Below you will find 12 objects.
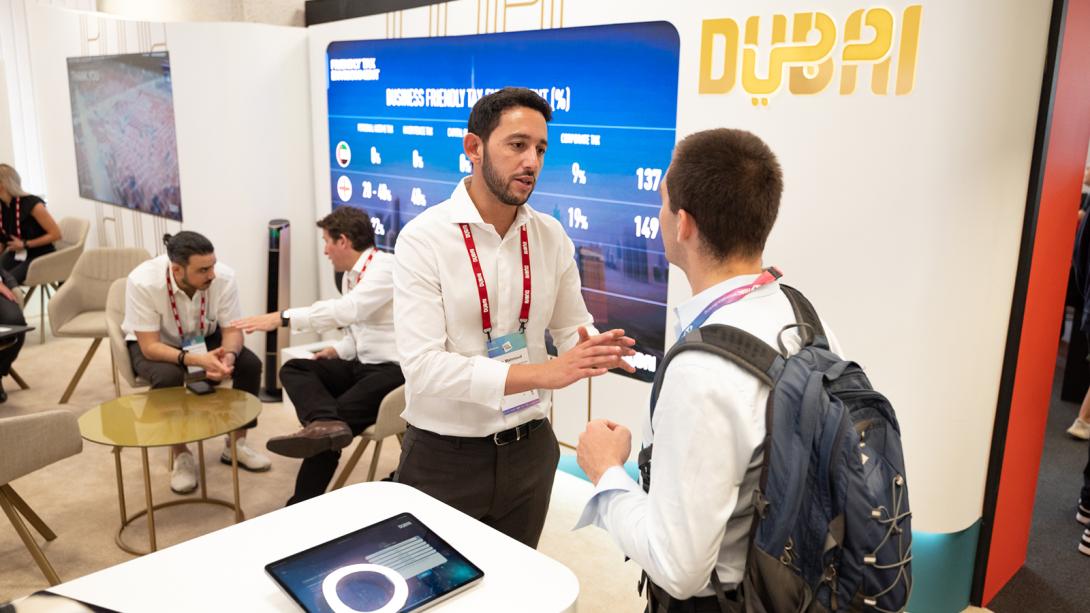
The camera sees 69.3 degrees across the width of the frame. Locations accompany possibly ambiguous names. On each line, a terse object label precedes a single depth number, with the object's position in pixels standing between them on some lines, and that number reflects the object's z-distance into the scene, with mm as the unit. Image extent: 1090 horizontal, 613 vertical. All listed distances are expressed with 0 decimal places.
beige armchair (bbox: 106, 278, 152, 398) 4094
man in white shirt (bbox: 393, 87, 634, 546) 1960
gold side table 3137
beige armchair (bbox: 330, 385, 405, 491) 3318
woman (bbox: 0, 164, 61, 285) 6387
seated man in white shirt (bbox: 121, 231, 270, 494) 3773
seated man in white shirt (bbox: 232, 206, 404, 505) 3396
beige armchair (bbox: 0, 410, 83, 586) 2896
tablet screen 1306
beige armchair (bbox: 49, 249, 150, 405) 5020
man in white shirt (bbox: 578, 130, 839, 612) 1190
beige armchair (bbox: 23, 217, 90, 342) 6191
